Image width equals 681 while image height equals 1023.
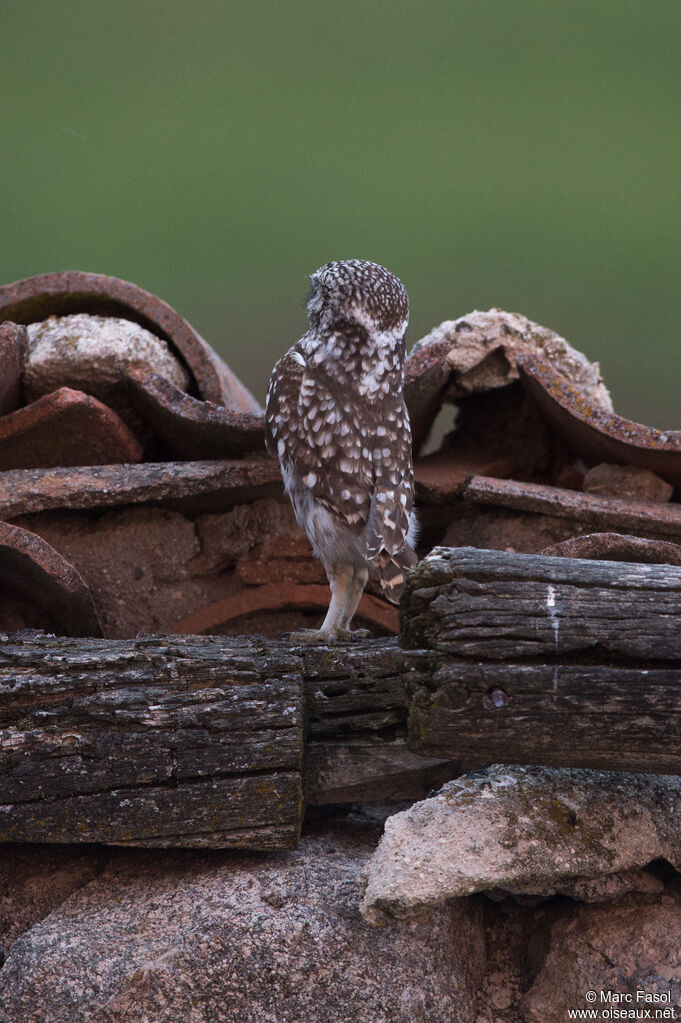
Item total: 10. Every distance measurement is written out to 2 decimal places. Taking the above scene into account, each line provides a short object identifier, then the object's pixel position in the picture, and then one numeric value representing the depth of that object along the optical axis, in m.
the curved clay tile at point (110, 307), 8.14
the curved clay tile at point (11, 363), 7.33
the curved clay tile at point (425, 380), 7.56
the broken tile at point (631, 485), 7.47
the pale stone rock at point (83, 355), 7.63
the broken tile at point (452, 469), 7.75
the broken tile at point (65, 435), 7.16
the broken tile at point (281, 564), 7.51
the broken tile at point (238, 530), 7.45
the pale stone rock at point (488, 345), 7.78
